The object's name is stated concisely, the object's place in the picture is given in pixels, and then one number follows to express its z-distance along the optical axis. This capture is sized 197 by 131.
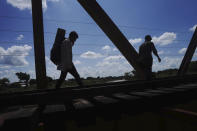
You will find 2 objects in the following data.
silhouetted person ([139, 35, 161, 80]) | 4.39
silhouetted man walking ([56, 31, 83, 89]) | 3.09
